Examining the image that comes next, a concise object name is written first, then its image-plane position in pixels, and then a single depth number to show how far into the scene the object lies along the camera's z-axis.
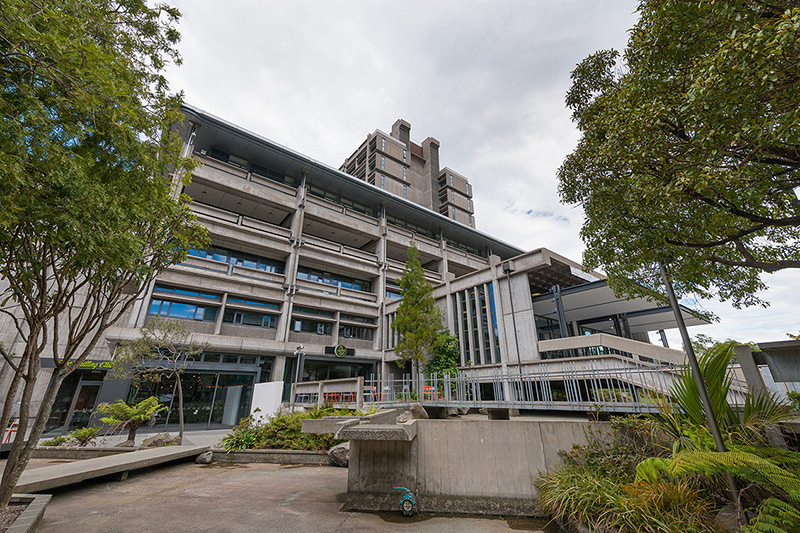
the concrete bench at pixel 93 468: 6.42
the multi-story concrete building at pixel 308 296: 18.98
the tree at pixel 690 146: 4.32
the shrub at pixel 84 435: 12.11
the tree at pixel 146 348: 15.04
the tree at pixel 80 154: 3.79
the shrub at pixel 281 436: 11.23
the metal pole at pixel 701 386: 4.36
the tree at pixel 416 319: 21.30
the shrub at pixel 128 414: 12.82
